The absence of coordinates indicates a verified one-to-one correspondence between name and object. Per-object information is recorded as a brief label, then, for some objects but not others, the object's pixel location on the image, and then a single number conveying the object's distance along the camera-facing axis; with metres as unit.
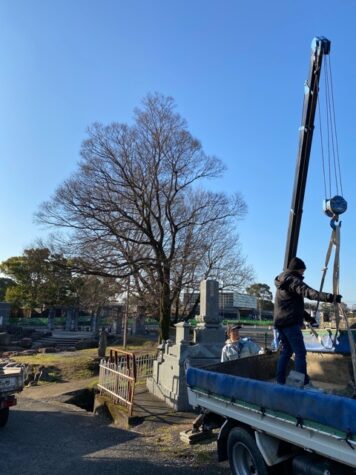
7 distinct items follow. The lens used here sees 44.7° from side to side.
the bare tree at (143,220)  22.70
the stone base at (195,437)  7.77
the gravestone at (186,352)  11.12
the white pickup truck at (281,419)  3.32
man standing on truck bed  5.31
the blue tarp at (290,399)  3.22
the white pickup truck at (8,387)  9.20
